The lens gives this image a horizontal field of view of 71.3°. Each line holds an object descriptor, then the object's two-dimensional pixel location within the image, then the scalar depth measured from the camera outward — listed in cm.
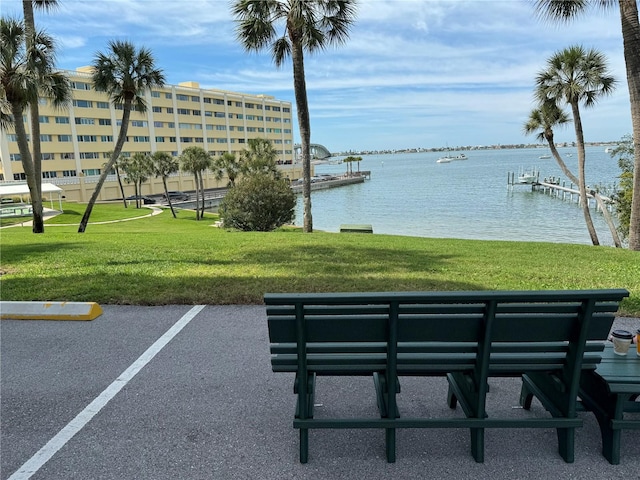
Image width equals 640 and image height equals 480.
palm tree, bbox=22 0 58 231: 1736
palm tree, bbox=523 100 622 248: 2395
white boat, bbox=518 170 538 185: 7452
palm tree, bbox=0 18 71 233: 1631
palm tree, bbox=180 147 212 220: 4981
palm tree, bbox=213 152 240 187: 5085
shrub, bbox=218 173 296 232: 2592
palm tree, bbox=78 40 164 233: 2138
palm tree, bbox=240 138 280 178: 4675
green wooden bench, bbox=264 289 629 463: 227
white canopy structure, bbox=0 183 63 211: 3816
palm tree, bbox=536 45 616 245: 2166
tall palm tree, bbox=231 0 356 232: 1669
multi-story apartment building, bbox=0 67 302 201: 6147
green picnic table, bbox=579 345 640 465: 244
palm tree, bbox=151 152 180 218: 5622
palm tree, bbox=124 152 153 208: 5828
